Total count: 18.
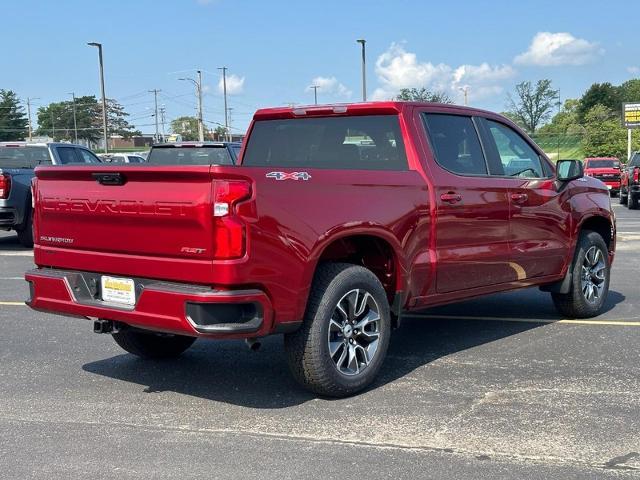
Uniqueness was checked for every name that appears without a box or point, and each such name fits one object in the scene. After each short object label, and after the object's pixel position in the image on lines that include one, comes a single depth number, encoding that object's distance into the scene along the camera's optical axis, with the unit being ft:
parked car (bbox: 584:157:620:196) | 105.81
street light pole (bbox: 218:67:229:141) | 265.54
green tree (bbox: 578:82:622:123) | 330.95
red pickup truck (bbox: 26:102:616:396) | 14.12
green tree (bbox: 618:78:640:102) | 349.37
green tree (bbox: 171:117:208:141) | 420.77
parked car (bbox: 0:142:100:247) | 43.73
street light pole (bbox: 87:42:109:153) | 126.62
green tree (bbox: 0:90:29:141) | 369.91
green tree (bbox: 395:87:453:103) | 194.90
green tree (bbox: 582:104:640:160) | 169.17
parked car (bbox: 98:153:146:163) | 102.05
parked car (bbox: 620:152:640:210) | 76.89
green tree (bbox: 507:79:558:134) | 346.74
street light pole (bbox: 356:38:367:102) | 131.44
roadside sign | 139.95
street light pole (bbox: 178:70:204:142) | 190.85
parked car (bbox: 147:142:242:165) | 42.19
